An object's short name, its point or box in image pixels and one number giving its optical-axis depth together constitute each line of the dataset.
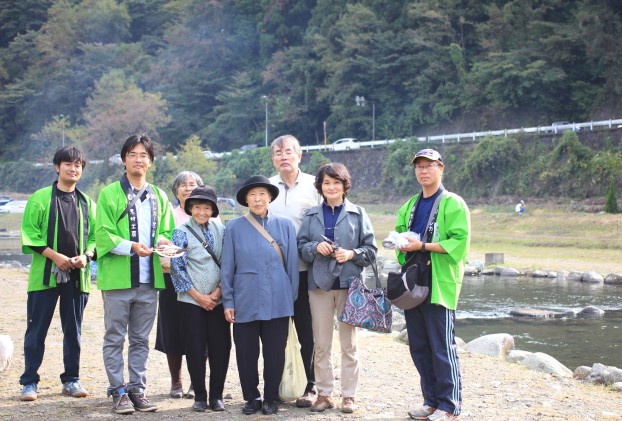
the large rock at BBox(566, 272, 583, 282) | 18.19
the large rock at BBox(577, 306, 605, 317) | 13.44
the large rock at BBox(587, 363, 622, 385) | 7.61
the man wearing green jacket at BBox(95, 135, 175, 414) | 5.50
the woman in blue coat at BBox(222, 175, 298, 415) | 5.45
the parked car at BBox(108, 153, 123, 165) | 51.76
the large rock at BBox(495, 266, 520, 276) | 19.50
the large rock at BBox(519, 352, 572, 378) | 7.85
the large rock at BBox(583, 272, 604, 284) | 17.75
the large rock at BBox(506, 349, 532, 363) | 8.33
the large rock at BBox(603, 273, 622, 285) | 17.52
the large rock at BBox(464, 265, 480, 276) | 19.95
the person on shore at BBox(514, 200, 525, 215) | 29.52
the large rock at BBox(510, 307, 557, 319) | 13.34
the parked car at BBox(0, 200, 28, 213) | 48.16
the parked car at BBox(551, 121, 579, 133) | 34.94
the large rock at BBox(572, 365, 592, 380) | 7.89
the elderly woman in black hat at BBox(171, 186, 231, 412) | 5.54
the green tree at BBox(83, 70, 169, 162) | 53.50
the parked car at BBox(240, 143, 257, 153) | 53.57
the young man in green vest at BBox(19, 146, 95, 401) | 5.84
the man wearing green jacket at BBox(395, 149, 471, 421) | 5.32
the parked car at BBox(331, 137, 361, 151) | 45.28
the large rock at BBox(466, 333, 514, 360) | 8.81
